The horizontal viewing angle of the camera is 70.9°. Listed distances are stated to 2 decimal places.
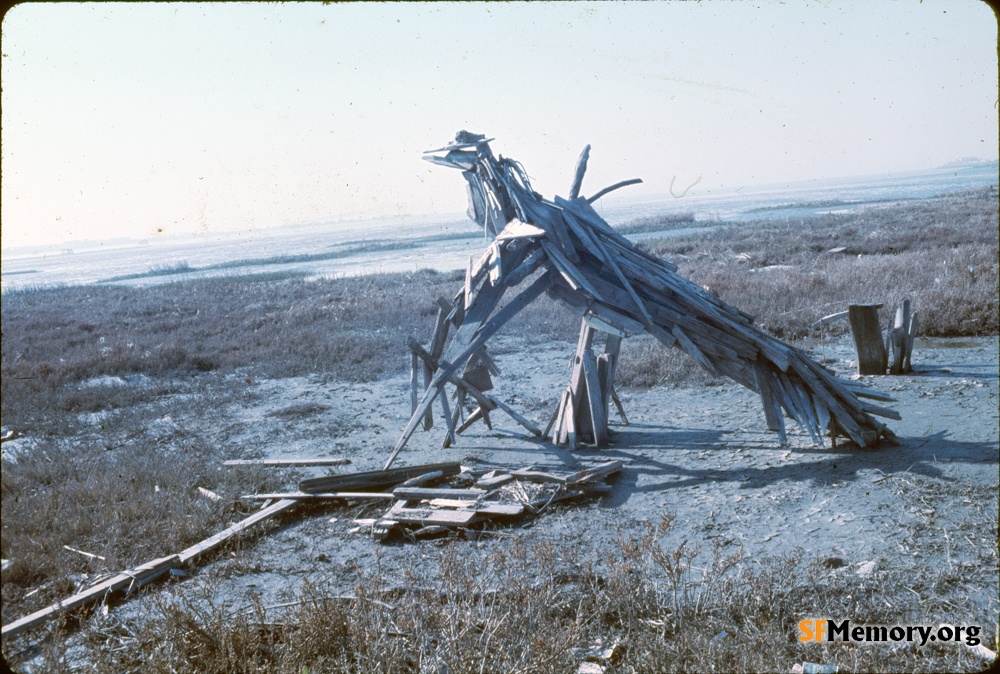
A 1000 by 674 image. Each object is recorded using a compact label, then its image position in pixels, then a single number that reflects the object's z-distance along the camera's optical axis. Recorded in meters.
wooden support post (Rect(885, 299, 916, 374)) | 10.92
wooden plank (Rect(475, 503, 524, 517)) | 6.79
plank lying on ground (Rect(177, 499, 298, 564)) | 6.48
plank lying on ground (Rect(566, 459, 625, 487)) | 7.33
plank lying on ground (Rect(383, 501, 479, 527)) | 6.70
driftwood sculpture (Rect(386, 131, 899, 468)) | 7.85
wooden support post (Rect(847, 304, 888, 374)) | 11.02
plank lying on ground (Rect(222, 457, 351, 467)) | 9.15
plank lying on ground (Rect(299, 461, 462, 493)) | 7.73
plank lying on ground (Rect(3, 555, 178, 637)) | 5.36
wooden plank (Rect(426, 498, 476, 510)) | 7.03
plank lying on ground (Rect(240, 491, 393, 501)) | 7.63
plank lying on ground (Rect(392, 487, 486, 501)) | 7.37
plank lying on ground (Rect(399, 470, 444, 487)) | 7.80
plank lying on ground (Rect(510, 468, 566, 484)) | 7.43
